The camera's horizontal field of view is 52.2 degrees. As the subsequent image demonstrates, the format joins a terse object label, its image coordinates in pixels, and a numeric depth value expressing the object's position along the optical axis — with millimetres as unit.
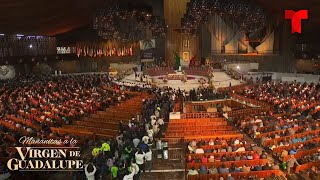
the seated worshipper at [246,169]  11388
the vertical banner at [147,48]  41750
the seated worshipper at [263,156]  12249
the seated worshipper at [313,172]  11766
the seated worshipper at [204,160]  11945
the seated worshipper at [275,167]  11531
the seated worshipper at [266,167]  11438
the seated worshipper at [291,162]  12375
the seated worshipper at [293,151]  13112
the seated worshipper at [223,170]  11062
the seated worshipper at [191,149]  12873
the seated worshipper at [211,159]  11992
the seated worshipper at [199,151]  12734
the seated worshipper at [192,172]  10692
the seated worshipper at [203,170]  11065
